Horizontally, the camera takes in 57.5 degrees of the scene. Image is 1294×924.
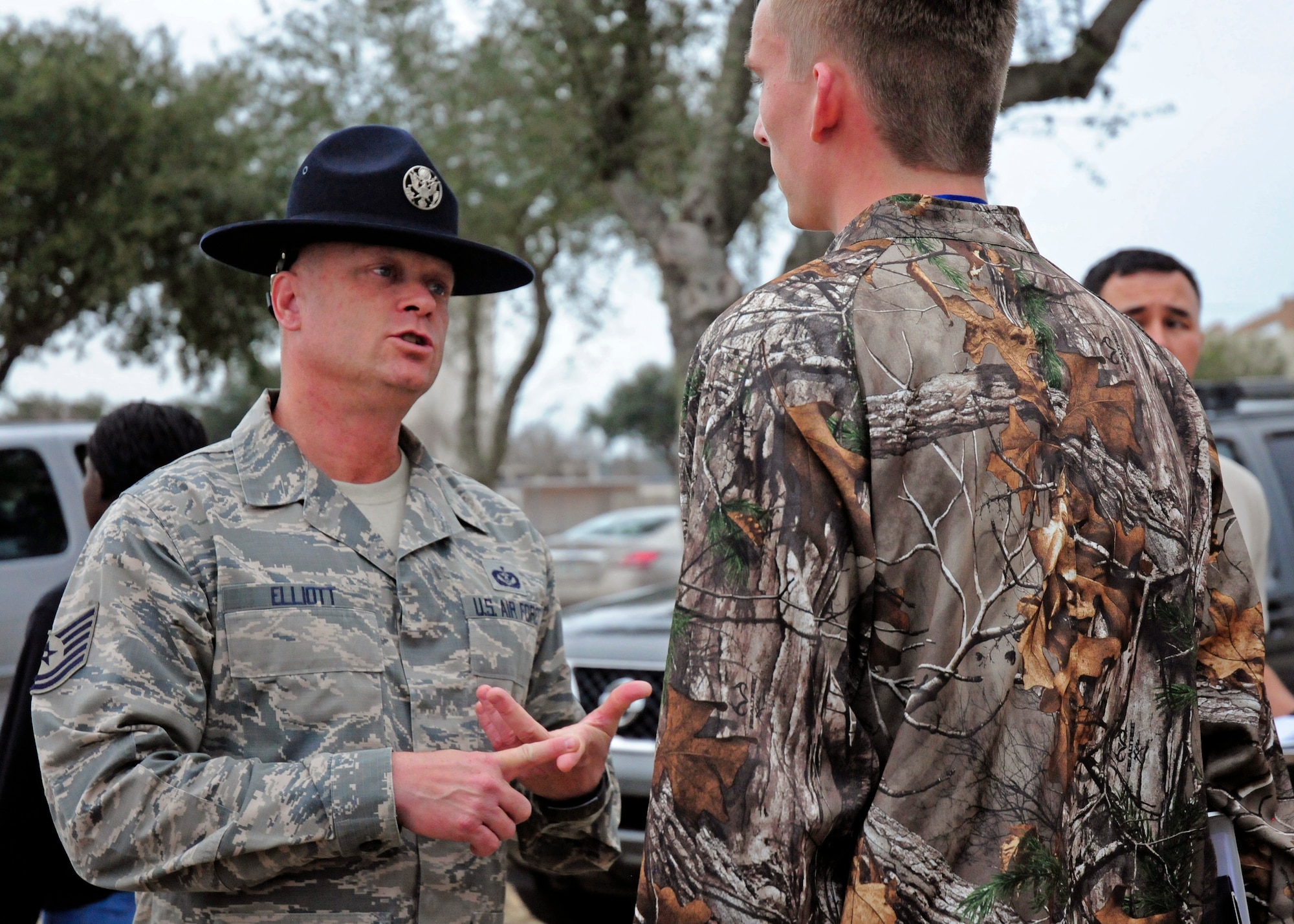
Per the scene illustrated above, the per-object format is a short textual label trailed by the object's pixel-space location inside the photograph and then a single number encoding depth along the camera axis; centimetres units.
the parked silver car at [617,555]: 1655
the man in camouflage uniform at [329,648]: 190
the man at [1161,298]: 385
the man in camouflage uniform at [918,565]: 125
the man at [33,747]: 269
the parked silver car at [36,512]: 662
